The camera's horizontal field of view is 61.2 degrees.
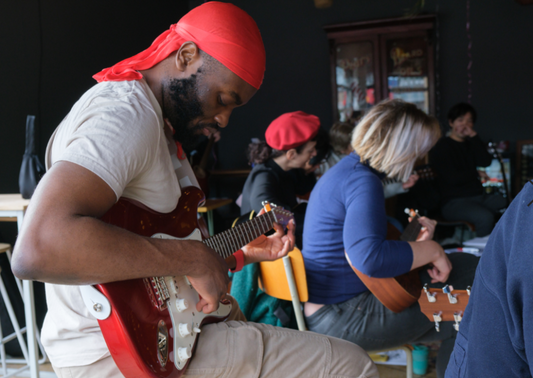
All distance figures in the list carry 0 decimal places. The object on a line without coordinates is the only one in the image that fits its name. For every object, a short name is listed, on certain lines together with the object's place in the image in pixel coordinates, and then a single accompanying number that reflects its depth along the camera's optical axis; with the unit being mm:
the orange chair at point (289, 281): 1534
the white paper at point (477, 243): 2455
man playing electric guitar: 737
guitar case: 2189
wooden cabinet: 5656
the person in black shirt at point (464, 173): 3938
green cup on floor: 2107
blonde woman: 1473
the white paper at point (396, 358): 2189
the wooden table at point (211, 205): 3380
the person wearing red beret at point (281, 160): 2820
